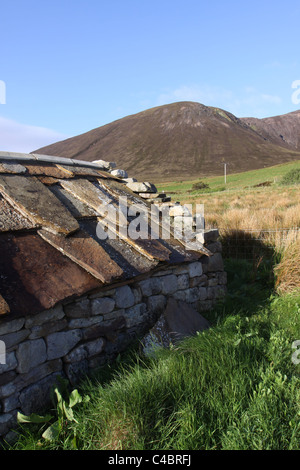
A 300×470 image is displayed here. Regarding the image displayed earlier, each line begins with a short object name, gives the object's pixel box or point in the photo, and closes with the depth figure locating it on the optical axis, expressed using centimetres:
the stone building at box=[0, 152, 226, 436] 287
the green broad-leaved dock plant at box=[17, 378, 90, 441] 261
